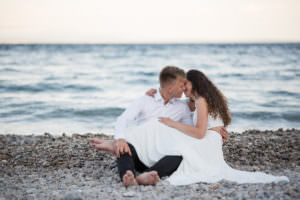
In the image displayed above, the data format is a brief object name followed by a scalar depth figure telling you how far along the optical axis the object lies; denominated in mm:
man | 3676
